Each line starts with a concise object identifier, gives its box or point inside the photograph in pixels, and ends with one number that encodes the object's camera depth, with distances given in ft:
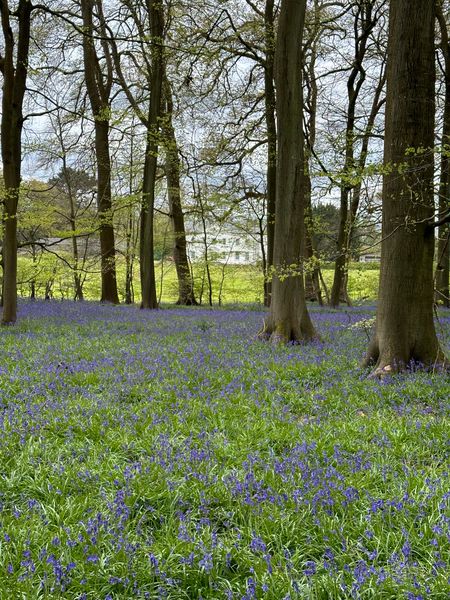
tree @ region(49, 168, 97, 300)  77.41
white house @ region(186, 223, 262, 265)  90.53
